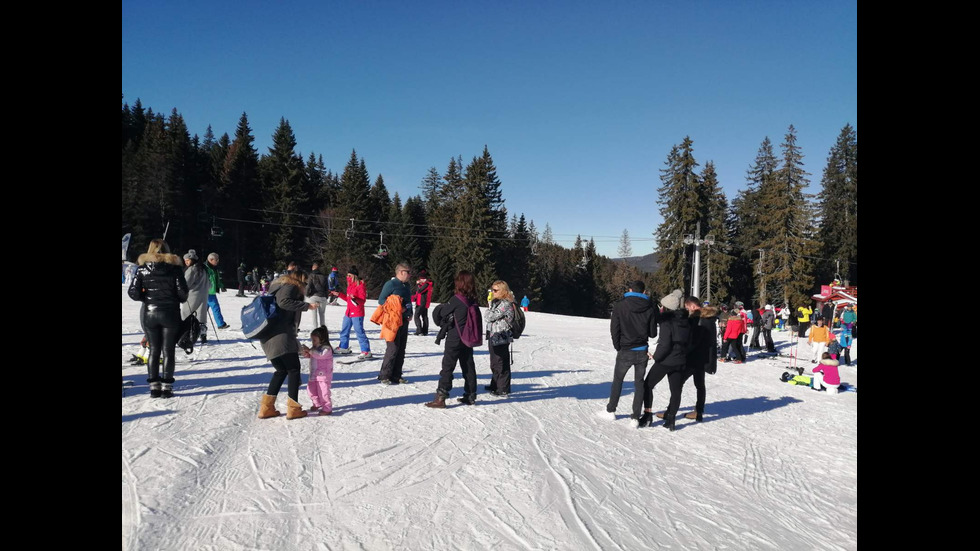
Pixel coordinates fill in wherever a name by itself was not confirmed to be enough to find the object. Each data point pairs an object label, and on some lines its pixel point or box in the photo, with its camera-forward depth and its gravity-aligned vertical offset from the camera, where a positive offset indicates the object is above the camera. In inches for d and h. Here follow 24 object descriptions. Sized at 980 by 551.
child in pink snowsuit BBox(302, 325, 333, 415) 218.8 -41.8
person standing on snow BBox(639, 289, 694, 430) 232.7 -33.9
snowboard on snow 388.3 -82.0
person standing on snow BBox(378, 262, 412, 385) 281.9 -38.9
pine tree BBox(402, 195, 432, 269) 2258.9 +194.5
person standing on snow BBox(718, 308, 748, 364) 512.1 -55.7
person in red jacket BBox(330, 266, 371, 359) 361.4 -24.0
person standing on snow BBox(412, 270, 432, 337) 482.9 -27.7
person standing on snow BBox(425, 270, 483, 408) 245.0 -34.7
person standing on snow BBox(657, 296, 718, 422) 239.9 -34.9
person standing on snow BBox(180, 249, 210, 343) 307.1 -7.2
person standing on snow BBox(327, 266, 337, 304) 439.8 -7.3
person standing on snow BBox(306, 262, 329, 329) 370.6 -13.2
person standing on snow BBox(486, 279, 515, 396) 267.6 -29.5
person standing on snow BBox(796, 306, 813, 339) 794.2 -71.8
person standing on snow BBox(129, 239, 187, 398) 224.4 -13.3
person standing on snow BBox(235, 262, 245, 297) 959.0 -19.9
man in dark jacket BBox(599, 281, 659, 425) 234.5 -25.7
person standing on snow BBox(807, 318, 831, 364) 502.3 -62.0
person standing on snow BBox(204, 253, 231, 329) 388.3 -8.8
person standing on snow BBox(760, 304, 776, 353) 607.2 -57.8
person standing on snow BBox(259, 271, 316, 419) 204.7 -27.7
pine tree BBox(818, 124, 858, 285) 1823.6 +253.6
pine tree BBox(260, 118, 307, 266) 2140.7 +351.1
